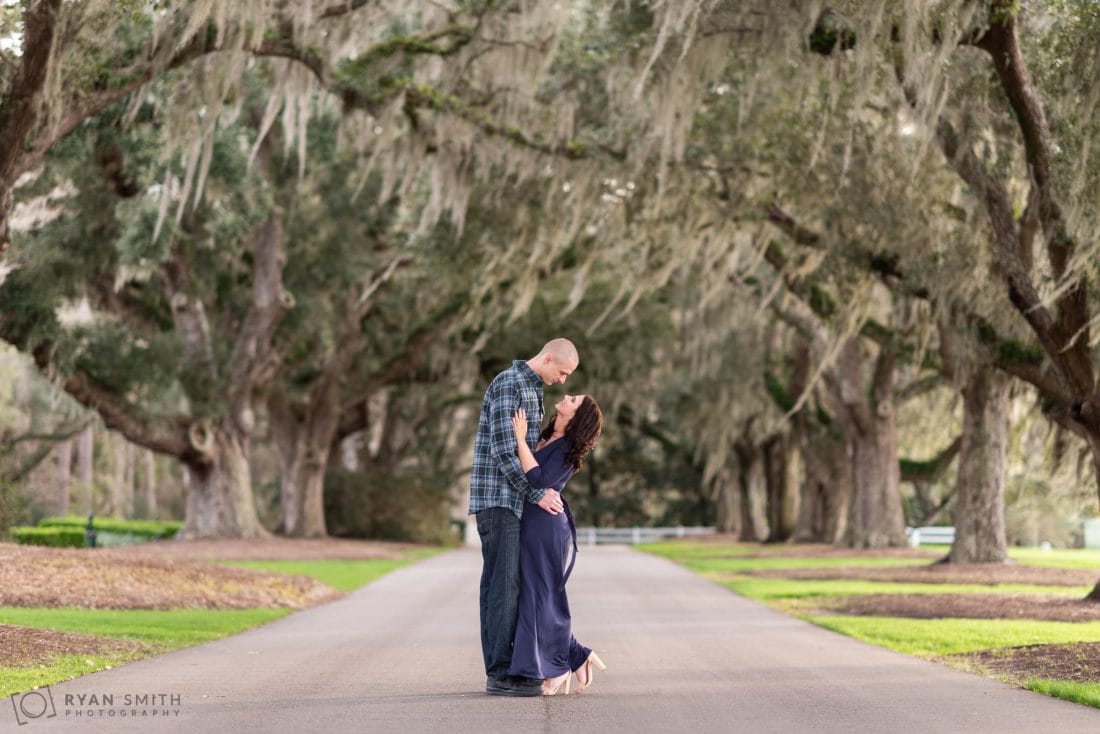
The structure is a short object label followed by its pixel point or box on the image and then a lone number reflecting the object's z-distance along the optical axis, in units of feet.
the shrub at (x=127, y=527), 108.17
